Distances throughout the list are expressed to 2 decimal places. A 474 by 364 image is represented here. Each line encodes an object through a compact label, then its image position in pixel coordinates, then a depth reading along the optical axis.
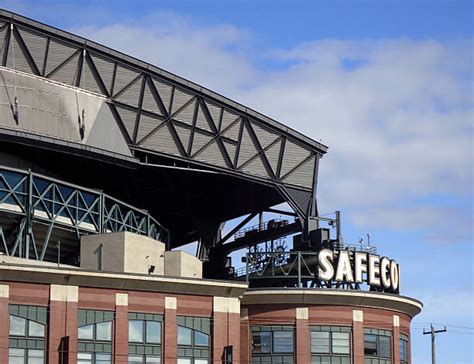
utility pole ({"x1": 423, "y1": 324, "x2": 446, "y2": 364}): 113.65
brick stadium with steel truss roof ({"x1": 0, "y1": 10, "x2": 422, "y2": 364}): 89.94
